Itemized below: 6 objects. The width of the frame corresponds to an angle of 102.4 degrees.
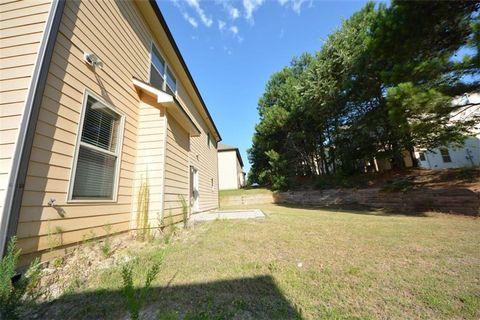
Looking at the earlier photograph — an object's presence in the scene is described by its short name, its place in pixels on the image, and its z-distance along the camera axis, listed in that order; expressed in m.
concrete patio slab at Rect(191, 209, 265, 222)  6.31
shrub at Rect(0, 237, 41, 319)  1.57
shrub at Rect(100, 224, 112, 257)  3.01
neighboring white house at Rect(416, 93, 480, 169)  15.31
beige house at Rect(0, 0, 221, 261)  2.28
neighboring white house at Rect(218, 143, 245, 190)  26.39
